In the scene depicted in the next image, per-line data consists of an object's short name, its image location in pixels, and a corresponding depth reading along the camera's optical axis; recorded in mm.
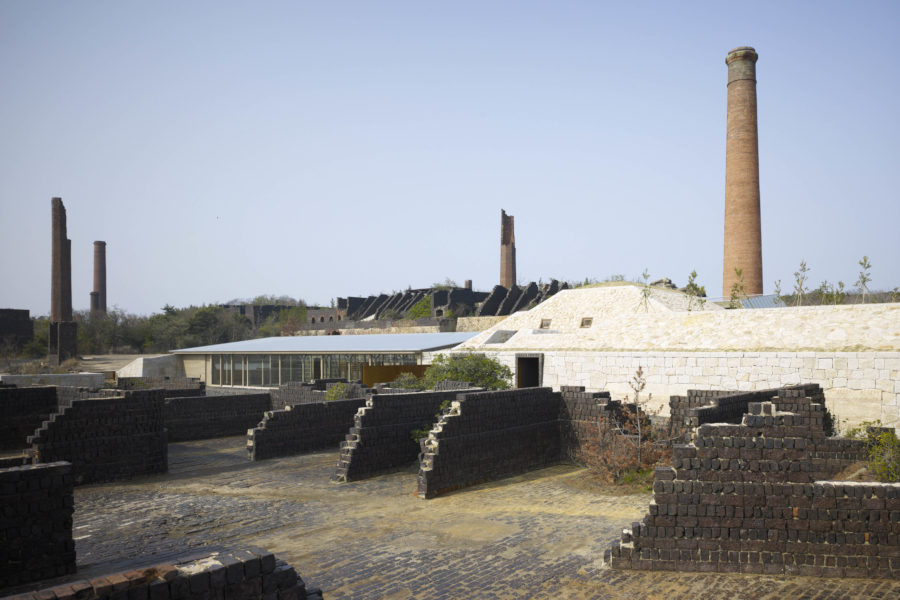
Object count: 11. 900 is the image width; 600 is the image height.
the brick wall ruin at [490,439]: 11828
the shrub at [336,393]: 19062
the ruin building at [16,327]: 52188
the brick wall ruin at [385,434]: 13008
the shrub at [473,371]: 21484
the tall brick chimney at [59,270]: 47594
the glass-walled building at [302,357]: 29766
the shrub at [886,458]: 8969
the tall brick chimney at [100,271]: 73125
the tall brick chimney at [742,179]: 33094
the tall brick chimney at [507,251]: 59344
